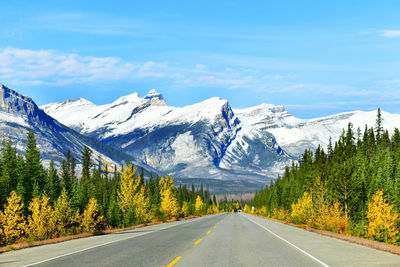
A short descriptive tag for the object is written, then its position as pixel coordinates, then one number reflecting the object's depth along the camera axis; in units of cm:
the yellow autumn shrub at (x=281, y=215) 7888
